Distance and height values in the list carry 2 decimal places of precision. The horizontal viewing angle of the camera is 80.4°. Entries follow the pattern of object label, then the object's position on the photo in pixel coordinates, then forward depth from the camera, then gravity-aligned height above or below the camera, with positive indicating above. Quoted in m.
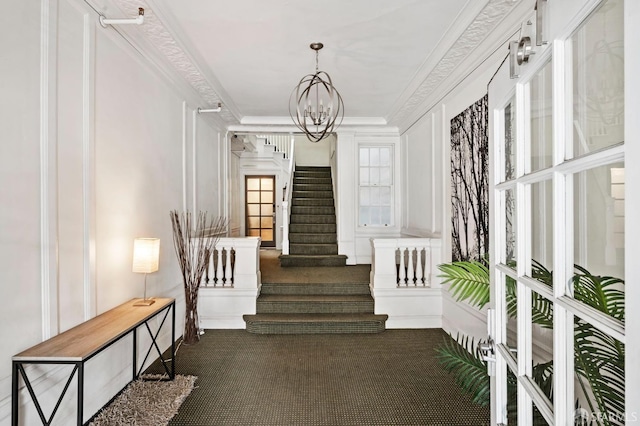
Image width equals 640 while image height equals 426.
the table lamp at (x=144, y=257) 2.85 -0.31
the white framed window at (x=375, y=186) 6.54 +0.49
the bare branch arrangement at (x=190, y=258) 3.86 -0.46
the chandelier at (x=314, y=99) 3.48 +1.53
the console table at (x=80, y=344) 1.75 -0.67
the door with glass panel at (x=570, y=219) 0.73 -0.01
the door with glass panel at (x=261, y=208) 9.19 +0.17
